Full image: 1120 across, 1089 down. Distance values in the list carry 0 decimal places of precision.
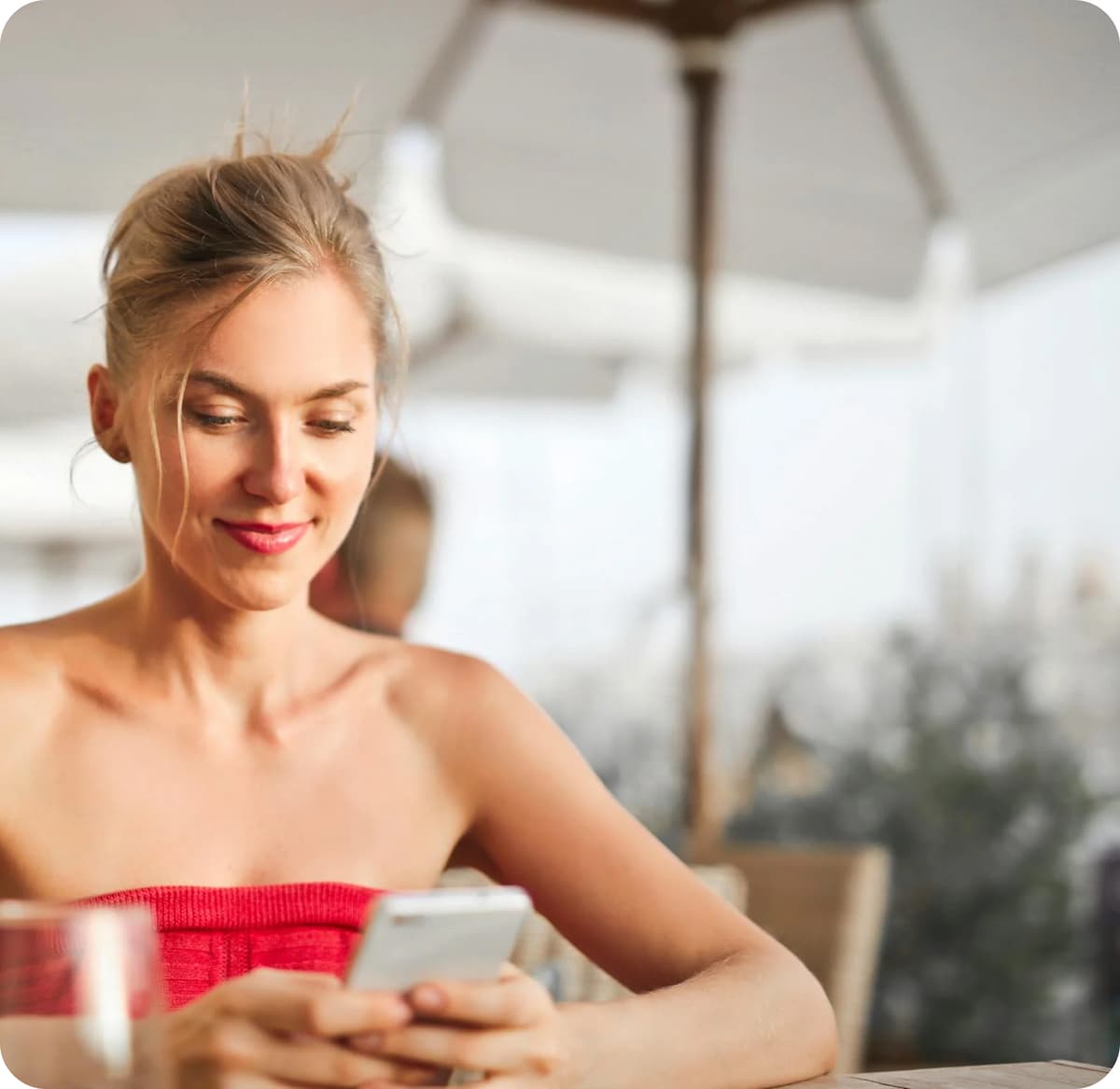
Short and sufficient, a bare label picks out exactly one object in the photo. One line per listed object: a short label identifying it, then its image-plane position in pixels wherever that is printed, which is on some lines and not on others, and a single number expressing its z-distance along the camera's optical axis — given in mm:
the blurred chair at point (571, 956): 1902
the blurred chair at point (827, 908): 2488
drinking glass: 531
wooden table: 1006
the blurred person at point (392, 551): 2578
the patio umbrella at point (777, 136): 4375
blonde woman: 1184
